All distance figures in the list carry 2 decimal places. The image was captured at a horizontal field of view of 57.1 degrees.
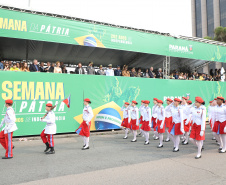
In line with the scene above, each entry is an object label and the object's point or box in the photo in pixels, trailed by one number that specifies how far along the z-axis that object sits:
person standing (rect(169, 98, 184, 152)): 7.65
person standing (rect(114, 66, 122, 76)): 13.56
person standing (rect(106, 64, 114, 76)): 12.94
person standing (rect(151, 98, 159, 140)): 9.70
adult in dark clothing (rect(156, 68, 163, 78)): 15.03
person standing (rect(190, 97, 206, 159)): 6.60
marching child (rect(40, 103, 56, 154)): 7.22
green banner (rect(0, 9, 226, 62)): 10.08
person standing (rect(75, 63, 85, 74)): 11.95
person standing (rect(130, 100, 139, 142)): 9.86
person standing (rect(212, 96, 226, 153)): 7.61
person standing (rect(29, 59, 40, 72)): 10.76
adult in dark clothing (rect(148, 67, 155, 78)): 14.16
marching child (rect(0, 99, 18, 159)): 6.66
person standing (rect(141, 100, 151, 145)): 9.15
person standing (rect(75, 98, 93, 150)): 7.98
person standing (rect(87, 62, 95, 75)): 12.29
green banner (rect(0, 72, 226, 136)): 9.78
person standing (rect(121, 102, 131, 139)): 10.34
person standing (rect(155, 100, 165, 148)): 8.47
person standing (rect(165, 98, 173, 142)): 9.39
